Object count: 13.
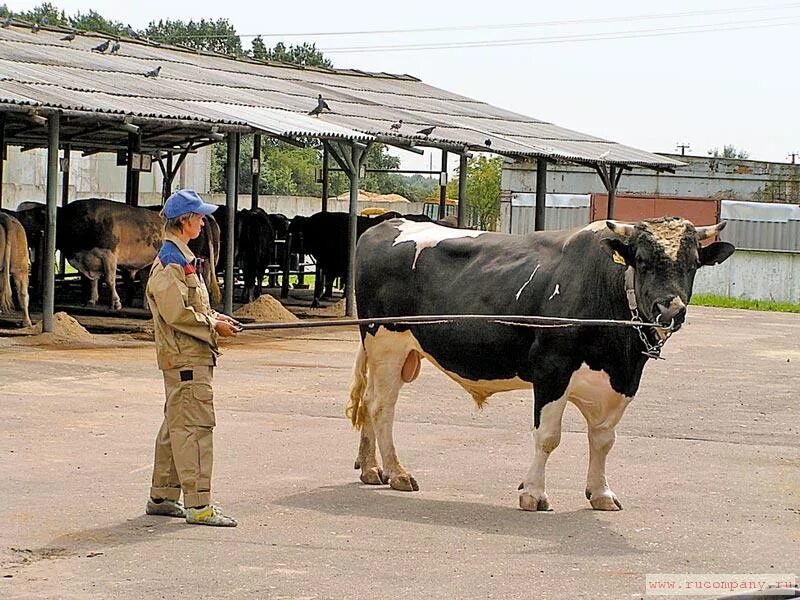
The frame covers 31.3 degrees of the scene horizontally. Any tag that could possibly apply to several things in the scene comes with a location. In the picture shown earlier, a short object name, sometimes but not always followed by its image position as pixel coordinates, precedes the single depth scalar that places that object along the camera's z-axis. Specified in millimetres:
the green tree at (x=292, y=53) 96069
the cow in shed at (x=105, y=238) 24438
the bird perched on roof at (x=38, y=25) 29062
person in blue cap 8172
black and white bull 8844
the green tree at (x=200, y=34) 95250
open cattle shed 20469
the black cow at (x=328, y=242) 28734
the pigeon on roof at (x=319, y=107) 25875
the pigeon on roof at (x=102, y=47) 27906
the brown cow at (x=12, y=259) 20703
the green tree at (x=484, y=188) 66312
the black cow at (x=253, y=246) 27656
